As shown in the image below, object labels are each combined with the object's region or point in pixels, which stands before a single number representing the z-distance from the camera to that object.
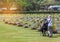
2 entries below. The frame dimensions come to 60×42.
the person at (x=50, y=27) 18.66
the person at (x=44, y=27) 19.17
